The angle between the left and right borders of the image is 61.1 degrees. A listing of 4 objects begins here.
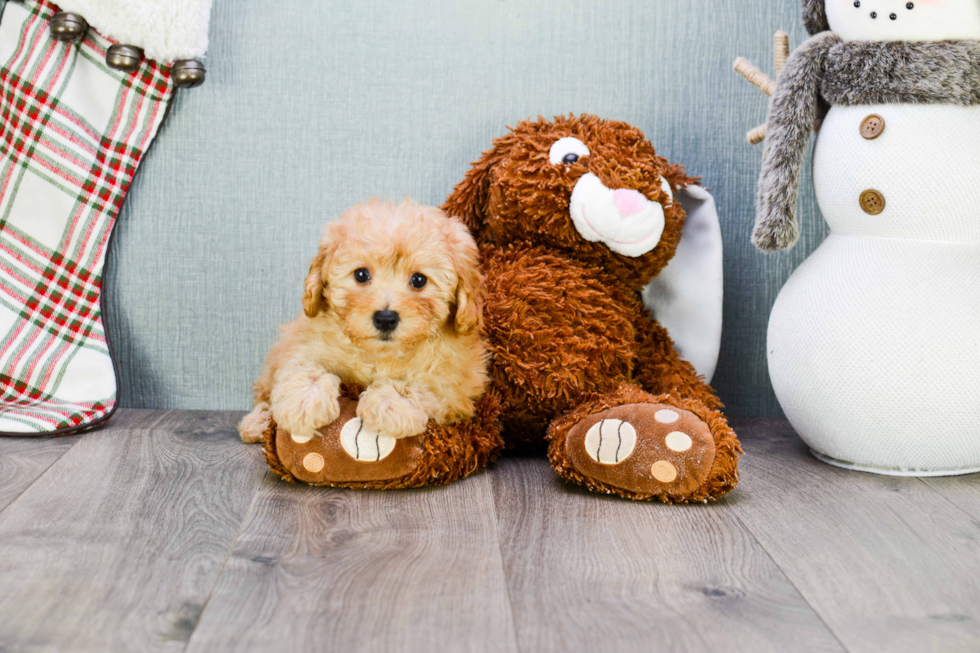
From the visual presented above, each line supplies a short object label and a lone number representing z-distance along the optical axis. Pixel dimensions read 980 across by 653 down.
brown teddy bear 1.08
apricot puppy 1.06
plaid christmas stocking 1.41
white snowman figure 1.14
